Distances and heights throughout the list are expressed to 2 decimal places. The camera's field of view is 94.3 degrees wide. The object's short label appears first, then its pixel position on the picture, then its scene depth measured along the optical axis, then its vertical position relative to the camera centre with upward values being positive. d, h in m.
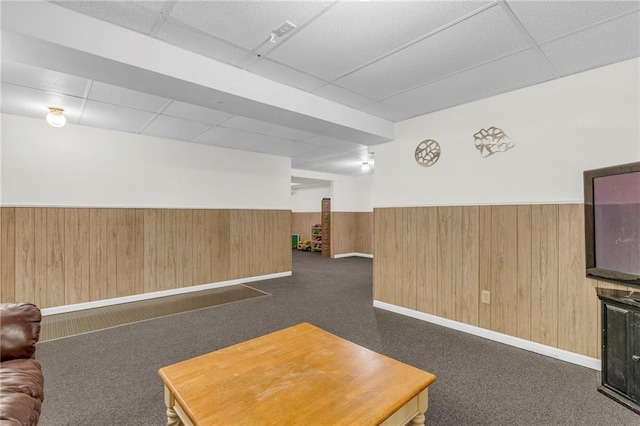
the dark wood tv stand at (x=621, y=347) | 1.96 -0.90
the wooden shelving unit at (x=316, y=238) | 10.14 -0.75
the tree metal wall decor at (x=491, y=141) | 3.01 +0.78
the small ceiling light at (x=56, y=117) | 3.40 +1.15
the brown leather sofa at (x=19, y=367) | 1.27 -0.79
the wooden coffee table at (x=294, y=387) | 1.23 -0.81
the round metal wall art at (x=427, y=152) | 3.57 +0.78
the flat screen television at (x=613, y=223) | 2.05 -0.05
